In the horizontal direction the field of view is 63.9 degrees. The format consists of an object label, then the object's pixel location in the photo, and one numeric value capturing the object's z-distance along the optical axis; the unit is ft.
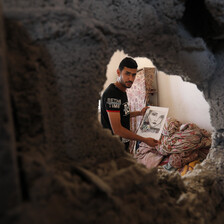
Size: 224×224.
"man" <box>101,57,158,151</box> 4.62
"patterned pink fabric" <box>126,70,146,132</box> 10.43
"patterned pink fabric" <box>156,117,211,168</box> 7.21
